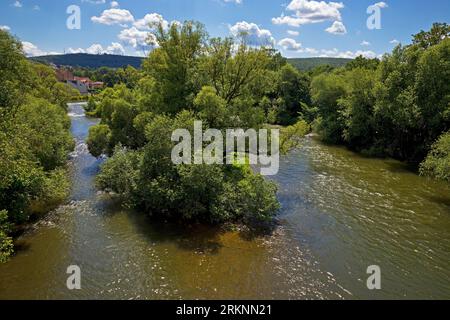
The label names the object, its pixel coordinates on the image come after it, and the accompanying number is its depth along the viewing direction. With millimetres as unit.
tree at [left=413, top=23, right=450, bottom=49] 33531
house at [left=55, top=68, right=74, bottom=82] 113925
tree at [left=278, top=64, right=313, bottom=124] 62594
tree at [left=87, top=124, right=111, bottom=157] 30719
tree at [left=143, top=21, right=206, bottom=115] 23094
